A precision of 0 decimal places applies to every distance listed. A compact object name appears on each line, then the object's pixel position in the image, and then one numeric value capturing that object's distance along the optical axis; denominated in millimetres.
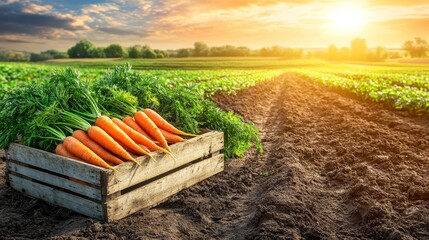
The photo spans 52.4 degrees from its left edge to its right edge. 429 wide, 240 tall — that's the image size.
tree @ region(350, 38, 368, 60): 99750
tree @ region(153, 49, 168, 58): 68550
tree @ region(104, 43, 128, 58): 68250
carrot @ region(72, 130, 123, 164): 5188
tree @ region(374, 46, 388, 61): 94125
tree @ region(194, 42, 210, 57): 76619
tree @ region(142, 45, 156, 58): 66731
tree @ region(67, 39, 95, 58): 69062
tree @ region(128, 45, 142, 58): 66688
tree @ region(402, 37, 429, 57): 85750
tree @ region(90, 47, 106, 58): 68500
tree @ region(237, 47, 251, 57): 87156
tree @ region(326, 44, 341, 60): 102875
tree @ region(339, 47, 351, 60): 101688
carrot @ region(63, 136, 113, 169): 4961
